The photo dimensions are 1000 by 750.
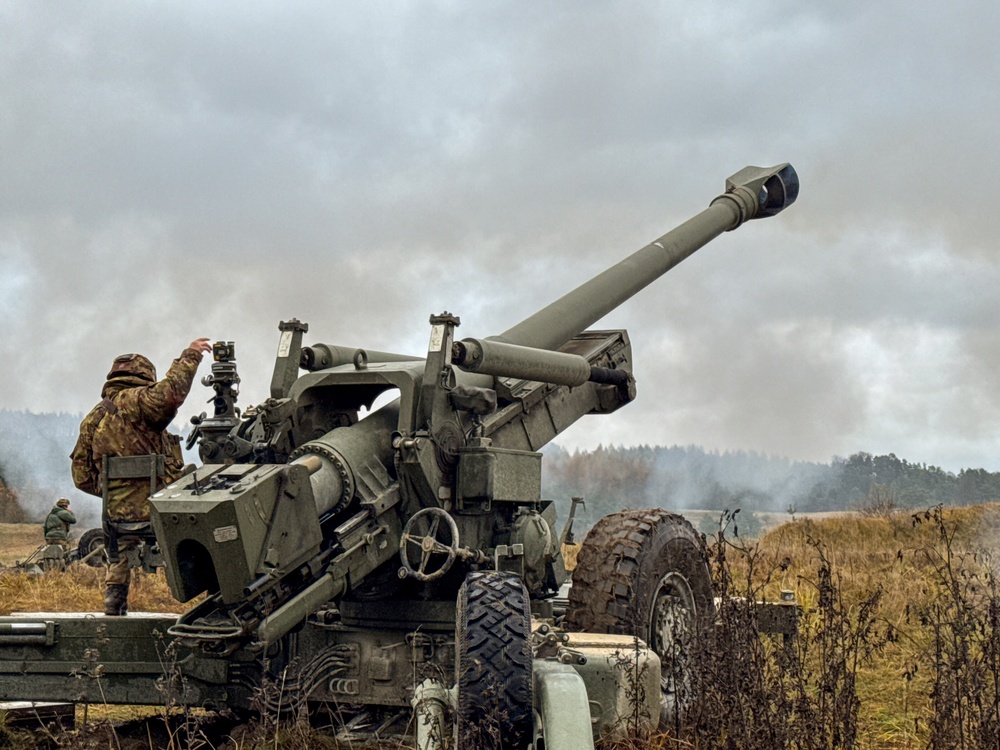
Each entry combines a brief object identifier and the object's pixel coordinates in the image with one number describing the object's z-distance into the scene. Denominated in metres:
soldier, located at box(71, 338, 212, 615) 7.32
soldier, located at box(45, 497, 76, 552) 18.53
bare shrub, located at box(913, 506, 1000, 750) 4.42
